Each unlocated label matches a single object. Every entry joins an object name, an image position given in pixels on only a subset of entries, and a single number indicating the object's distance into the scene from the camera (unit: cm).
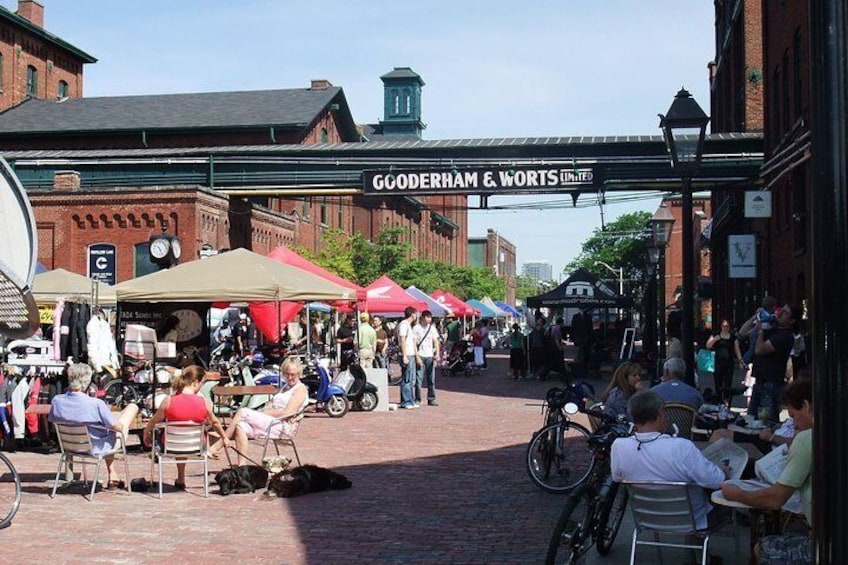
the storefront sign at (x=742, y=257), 2675
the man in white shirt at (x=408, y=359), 2272
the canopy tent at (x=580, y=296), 3494
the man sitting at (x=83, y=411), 1182
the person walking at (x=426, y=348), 2316
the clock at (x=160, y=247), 3272
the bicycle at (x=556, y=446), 1190
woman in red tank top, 1213
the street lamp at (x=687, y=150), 1292
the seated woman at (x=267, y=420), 1278
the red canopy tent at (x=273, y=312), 2641
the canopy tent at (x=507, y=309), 8007
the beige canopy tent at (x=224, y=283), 1880
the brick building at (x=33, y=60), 5650
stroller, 3625
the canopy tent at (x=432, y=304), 3971
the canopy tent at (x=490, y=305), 6682
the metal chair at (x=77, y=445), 1178
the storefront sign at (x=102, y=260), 4191
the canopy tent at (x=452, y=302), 4738
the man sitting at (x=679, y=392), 1063
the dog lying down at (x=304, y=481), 1181
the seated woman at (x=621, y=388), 1158
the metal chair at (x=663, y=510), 702
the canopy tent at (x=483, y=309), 6258
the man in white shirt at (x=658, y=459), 704
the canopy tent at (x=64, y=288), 2248
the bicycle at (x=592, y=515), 739
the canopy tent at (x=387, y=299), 3193
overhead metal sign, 3288
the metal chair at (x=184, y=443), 1198
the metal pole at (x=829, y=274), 369
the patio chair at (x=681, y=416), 1044
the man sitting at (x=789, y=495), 566
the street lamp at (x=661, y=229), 2466
